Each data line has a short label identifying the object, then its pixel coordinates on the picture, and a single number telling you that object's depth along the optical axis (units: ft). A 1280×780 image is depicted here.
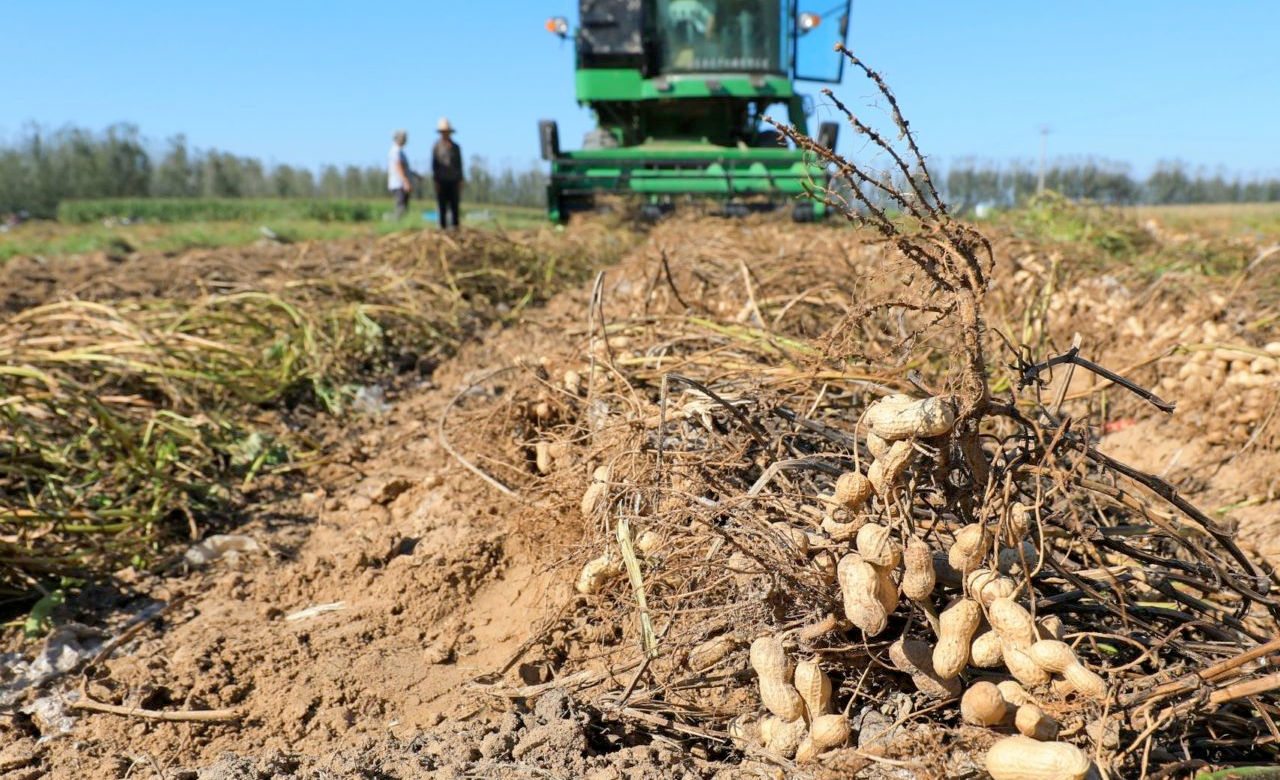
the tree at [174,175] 105.29
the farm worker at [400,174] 42.83
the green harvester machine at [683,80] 35.04
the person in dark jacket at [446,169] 36.19
